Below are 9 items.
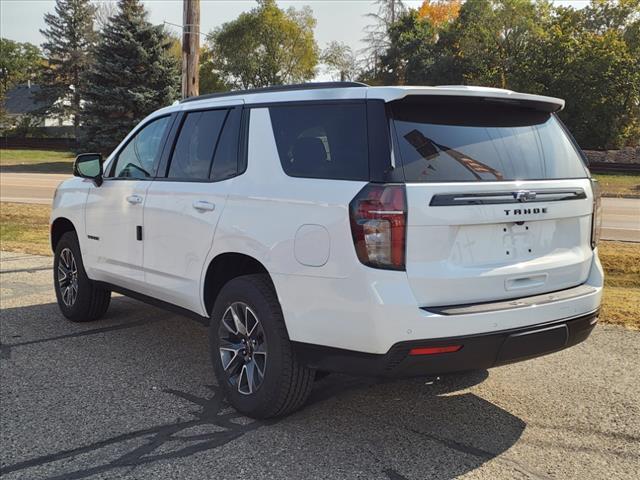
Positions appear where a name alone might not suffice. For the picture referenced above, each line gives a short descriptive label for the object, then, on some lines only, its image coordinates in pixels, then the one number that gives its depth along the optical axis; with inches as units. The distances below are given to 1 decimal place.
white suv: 127.4
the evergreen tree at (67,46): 2551.7
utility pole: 394.3
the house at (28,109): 2603.3
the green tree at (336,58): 2556.6
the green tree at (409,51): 1808.6
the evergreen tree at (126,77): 1406.3
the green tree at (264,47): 2369.6
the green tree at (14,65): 3363.7
